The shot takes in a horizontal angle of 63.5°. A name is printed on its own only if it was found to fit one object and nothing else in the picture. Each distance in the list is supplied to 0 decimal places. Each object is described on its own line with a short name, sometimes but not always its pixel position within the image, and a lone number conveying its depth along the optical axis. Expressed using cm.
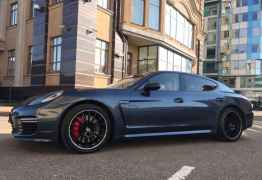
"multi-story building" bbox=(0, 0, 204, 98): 1057
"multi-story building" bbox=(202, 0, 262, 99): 3572
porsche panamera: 314
